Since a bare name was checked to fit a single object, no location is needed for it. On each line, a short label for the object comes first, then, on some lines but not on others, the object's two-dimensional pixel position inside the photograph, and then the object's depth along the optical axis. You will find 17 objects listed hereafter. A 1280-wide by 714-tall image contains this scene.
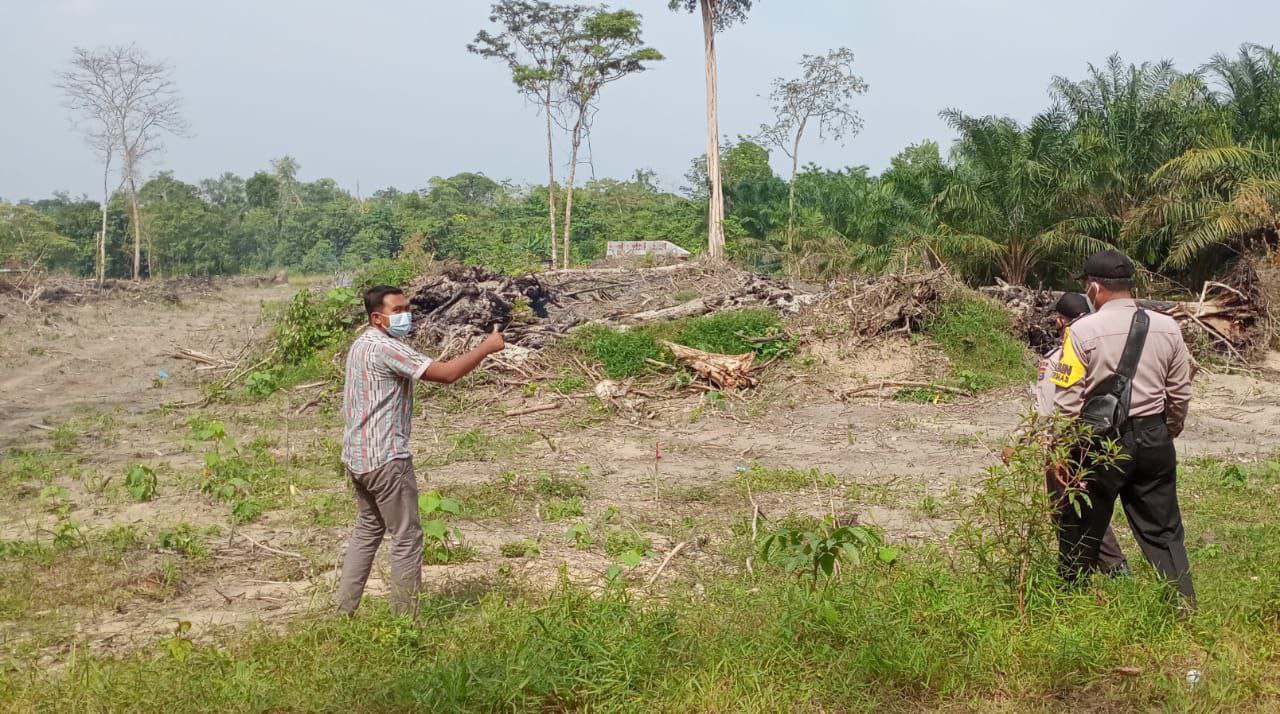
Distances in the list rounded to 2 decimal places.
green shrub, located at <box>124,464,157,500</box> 7.14
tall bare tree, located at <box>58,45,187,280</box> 34.02
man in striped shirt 4.41
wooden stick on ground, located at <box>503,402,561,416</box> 11.54
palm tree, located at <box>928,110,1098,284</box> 18.88
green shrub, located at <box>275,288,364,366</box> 14.88
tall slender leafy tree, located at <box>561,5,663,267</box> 30.58
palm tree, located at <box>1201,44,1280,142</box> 17.77
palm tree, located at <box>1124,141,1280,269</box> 15.90
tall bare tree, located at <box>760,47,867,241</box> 33.72
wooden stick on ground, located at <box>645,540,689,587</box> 5.11
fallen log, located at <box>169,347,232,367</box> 15.86
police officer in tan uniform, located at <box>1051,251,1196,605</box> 4.01
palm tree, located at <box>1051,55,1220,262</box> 18.31
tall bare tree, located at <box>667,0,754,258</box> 27.17
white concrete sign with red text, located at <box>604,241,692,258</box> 28.02
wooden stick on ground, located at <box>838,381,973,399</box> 12.12
